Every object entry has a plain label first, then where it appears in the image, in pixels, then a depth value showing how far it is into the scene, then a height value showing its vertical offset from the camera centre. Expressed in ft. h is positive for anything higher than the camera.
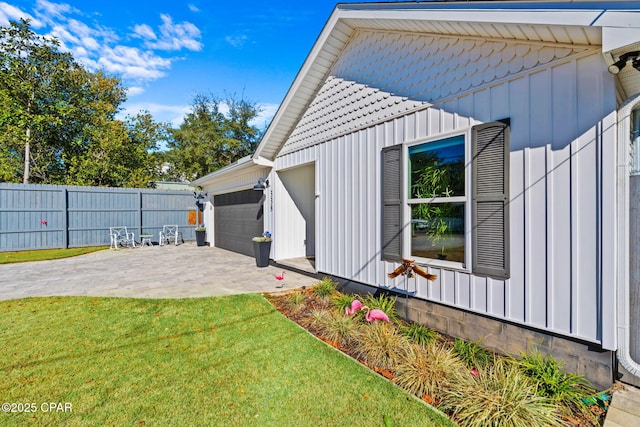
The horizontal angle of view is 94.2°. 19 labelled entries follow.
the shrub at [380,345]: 10.03 -4.72
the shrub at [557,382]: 7.80 -4.74
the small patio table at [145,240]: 43.52 -3.86
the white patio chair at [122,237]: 41.73 -3.28
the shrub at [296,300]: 15.21 -4.61
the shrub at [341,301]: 14.46 -4.40
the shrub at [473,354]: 9.72 -4.78
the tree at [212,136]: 75.36 +20.23
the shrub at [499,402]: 6.98 -4.74
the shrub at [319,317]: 13.23 -4.69
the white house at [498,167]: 8.04 +1.66
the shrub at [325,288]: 16.71 -4.28
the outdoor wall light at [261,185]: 26.17 +2.59
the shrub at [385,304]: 13.41 -4.23
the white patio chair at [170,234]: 45.50 -3.17
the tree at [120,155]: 58.29 +12.79
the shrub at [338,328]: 11.75 -4.74
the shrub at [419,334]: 11.22 -4.73
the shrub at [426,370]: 8.48 -4.75
